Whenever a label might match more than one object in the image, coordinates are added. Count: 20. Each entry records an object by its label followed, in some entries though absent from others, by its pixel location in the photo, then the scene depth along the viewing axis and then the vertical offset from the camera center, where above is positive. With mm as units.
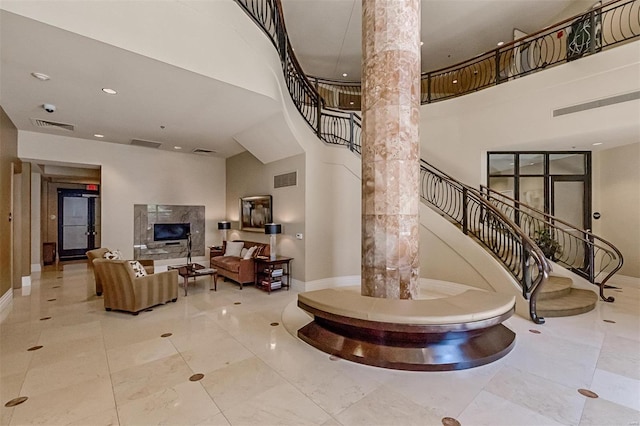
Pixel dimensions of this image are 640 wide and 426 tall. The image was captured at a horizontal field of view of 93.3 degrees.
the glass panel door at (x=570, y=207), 7406 +115
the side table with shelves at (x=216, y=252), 8289 -1051
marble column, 3734 +758
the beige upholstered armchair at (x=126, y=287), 4668 -1152
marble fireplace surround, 8000 -418
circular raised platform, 2949 -1260
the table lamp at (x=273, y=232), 6531 -403
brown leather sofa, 6531 -1184
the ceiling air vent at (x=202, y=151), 8234 +1762
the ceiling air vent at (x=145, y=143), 7324 +1770
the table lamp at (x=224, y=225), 8789 -349
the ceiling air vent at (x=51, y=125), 5793 +1804
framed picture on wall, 7309 +34
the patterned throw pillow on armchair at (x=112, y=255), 5692 -785
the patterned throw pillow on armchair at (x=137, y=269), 4814 -897
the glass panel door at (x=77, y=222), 10773 -280
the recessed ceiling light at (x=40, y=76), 3792 +1776
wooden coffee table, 5918 -1155
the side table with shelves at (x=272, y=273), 6184 -1256
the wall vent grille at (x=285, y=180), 6516 +756
